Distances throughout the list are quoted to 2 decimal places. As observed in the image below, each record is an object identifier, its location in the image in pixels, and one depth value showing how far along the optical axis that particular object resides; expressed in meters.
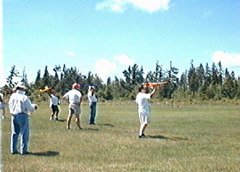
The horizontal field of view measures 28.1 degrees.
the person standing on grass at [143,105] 17.27
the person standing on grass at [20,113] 13.16
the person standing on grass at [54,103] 27.53
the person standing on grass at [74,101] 20.49
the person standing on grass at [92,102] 24.72
